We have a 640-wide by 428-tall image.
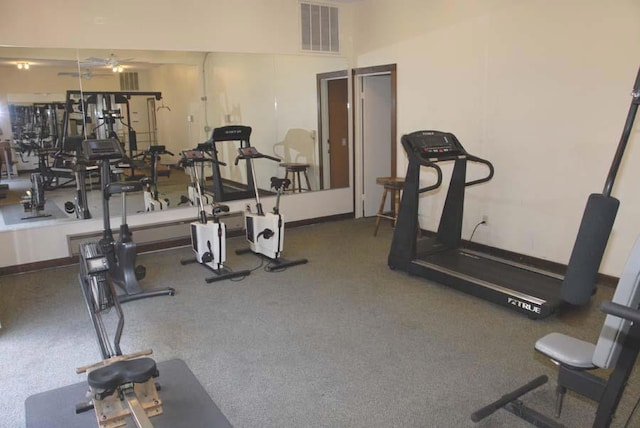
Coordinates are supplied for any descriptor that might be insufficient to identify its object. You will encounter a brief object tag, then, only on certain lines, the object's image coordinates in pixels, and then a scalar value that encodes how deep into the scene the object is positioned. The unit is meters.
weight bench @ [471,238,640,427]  1.81
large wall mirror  5.32
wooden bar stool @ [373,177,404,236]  6.37
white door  7.34
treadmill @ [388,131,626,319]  4.11
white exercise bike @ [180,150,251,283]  5.01
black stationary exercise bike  4.43
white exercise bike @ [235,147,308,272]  5.36
